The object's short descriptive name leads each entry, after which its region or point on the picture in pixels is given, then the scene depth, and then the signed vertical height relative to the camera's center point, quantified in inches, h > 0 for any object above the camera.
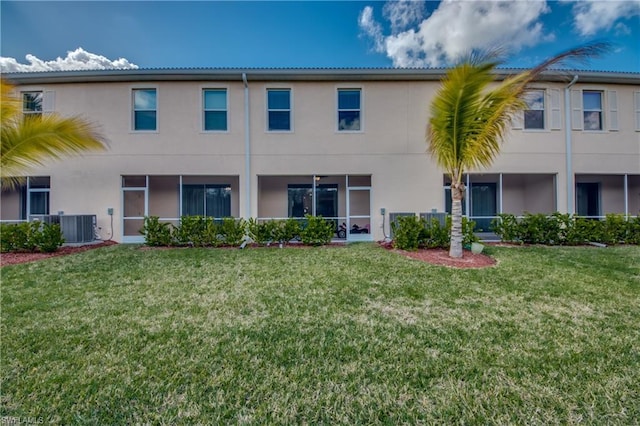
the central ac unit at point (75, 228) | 359.9 -13.2
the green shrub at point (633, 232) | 362.0 -24.9
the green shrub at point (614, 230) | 359.3 -21.8
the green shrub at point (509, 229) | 361.7 -19.4
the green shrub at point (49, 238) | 320.5 -23.1
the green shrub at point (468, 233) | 325.1 -21.8
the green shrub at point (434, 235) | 329.4 -24.2
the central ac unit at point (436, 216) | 370.3 -1.5
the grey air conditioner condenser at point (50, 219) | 360.5 -1.1
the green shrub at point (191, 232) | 355.9 -19.4
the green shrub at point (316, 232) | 360.8 -21.1
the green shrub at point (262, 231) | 363.6 -19.6
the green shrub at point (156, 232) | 355.6 -19.3
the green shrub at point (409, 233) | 324.8 -21.2
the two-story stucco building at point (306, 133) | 399.2 +122.7
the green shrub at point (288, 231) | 365.1 -19.8
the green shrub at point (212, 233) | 356.5 -21.4
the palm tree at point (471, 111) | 238.8 +98.2
